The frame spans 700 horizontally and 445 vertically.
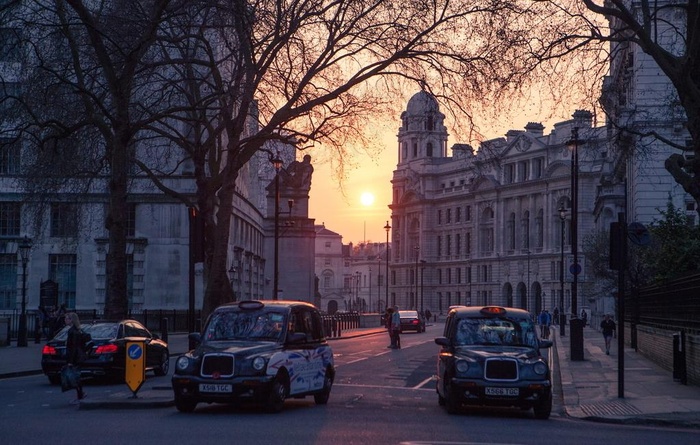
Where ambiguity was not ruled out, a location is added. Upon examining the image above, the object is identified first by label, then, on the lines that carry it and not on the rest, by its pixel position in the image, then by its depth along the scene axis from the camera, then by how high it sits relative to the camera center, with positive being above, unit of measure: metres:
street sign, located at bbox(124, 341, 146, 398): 19.31 -0.89
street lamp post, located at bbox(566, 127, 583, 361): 35.81 +1.78
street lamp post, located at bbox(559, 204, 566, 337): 66.25 -0.13
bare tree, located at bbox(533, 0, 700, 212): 23.78 +5.96
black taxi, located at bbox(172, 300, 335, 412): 16.81 -0.67
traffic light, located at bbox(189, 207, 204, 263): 24.16 +1.76
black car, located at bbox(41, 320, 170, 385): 24.88 -0.83
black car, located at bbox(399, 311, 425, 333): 76.75 -0.21
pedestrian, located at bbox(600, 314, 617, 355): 41.16 -0.39
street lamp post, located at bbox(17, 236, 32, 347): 41.12 -0.51
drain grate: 18.62 -1.55
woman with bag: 19.64 -0.61
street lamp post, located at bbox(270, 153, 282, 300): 45.80 +2.98
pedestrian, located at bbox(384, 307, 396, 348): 45.28 -0.70
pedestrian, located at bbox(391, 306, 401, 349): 44.72 -0.49
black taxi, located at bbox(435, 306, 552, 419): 17.64 -0.84
